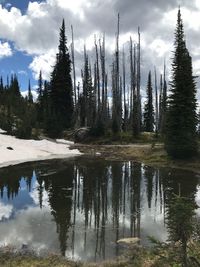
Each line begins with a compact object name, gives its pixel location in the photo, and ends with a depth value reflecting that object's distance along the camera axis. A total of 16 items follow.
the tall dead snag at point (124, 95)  36.51
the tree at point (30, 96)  57.44
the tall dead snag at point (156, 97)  46.01
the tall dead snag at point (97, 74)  36.38
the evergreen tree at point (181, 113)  19.05
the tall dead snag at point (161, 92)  43.98
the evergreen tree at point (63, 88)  37.01
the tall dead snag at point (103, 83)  35.53
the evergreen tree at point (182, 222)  3.89
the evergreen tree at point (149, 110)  46.13
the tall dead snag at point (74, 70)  38.73
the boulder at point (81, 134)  30.34
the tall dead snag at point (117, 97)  33.75
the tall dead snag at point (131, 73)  34.61
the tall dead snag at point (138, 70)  34.28
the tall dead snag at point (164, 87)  43.85
